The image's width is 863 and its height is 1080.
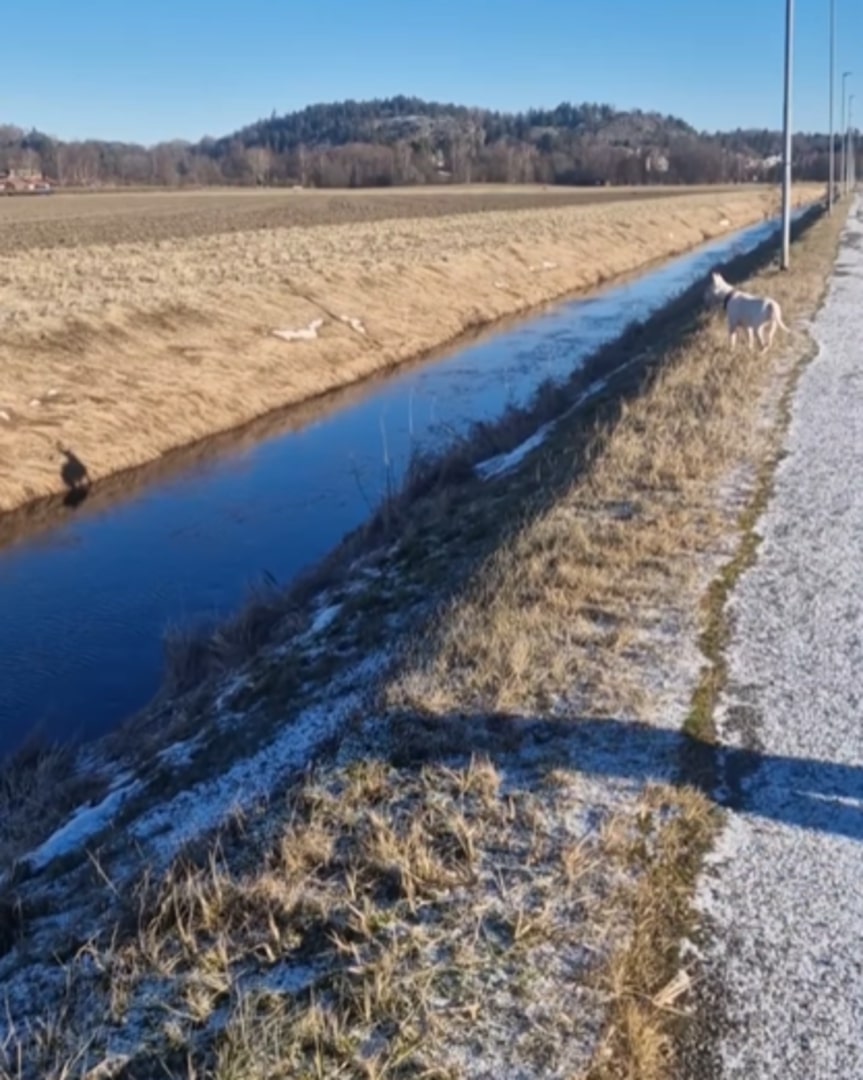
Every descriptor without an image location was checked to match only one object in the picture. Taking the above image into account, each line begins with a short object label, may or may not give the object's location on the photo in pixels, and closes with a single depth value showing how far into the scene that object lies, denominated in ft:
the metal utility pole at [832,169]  190.66
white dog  51.70
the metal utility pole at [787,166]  82.58
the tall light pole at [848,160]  280.51
